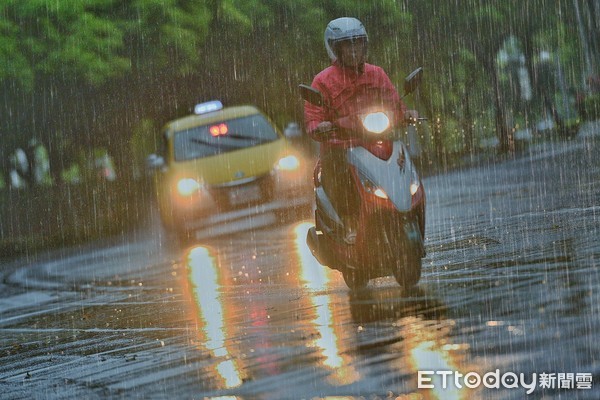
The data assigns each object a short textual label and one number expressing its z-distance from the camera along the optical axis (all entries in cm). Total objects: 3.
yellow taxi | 3656
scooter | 1750
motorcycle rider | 1766
